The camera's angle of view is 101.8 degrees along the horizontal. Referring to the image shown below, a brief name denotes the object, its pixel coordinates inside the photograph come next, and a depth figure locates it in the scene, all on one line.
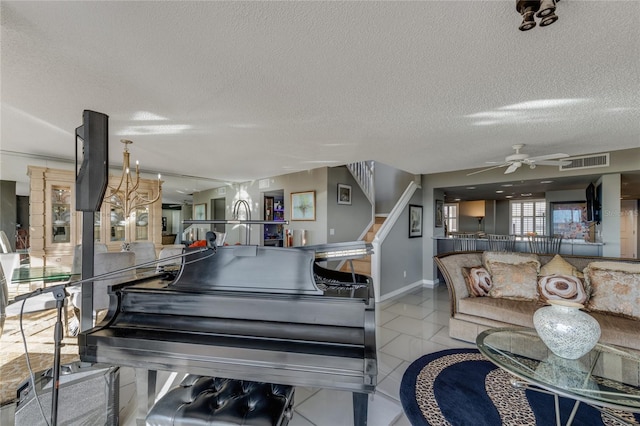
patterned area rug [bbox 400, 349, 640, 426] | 1.74
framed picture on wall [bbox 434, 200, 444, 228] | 5.81
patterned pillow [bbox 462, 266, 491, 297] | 3.11
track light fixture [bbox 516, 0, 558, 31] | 1.05
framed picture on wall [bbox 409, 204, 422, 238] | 5.20
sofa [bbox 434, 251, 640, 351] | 2.45
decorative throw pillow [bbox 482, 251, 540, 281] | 3.10
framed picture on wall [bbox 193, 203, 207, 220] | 7.90
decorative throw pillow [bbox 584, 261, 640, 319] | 2.45
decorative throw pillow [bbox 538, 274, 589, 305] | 2.67
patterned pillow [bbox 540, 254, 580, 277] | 2.83
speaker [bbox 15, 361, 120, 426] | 1.42
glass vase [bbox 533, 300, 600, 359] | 1.54
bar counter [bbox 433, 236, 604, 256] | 4.35
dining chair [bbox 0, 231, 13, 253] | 4.02
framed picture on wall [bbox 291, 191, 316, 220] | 5.14
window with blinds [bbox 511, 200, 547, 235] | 9.23
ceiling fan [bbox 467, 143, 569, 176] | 3.34
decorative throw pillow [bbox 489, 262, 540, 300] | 2.92
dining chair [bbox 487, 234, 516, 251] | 5.06
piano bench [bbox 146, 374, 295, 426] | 1.22
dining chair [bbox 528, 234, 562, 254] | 4.71
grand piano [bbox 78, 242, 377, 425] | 1.27
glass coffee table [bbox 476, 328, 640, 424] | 1.35
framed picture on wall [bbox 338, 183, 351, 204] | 5.24
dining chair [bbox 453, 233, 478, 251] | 5.34
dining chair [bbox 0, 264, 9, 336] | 1.12
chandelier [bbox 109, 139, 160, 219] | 2.88
